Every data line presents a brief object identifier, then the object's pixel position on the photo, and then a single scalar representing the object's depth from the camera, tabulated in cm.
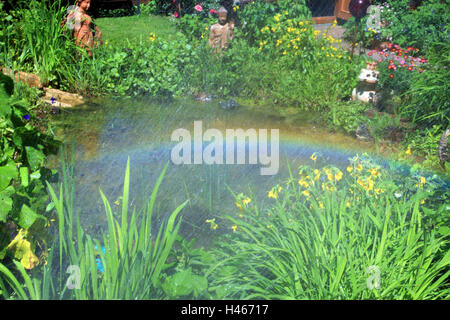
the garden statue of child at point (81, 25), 656
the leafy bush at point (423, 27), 628
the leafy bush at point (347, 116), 543
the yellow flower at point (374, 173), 316
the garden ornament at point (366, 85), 604
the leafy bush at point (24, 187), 223
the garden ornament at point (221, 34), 717
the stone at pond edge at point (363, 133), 526
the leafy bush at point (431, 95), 479
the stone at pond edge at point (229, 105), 609
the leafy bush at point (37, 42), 580
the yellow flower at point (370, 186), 299
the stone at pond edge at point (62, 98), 580
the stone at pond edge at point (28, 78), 536
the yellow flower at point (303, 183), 303
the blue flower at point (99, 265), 241
